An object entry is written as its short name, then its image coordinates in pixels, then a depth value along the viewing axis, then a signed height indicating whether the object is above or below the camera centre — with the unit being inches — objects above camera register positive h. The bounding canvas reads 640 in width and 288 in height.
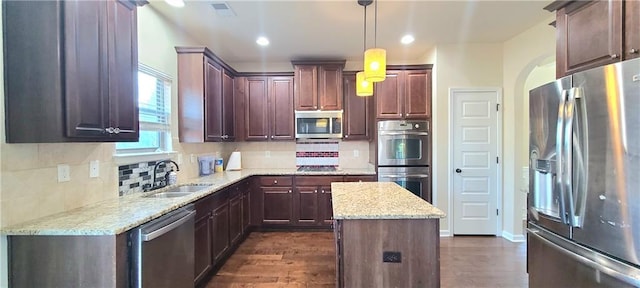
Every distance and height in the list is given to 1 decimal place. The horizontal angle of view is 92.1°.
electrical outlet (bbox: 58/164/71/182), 79.7 -7.5
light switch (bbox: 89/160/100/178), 89.4 -7.2
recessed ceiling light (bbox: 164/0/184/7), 101.0 +47.7
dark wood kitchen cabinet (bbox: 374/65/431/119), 174.6 +27.7
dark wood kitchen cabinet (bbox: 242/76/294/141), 191.3 +22.4
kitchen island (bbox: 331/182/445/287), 77.6 -27.7
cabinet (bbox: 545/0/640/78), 68.6 +26.1
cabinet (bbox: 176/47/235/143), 139.6 +22.8
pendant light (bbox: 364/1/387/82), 98.7 +24.7
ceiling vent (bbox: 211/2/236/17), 118.4 +53.2
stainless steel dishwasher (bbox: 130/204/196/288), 71.8 -28.2
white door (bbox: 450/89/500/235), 167.9 -10.9
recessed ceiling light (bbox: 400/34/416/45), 156.0 +53.0
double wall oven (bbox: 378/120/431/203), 172.9 -8.4
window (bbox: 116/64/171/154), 117.1 +12.7
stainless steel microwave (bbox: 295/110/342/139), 185.2 +10.8
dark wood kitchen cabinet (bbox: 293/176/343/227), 178.4 -33.2
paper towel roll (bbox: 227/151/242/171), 190.4 -12.0
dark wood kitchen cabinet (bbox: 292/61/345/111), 185.5 +33.5
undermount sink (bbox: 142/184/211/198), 115.3 -19.1
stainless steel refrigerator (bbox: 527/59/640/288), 59.6 -8.4
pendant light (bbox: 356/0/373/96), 123.5 +22.4
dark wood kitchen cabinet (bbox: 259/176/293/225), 178.5 -33.4
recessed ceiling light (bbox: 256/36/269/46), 156.3 +52.7
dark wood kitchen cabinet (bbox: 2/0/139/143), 65.8 +16.1
